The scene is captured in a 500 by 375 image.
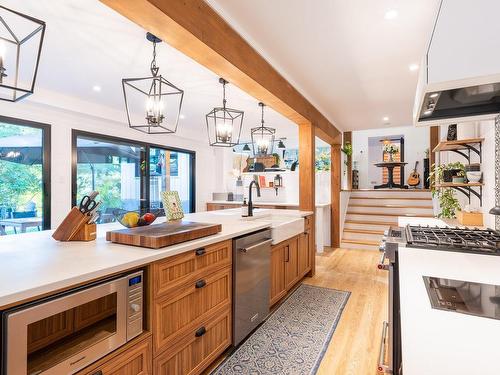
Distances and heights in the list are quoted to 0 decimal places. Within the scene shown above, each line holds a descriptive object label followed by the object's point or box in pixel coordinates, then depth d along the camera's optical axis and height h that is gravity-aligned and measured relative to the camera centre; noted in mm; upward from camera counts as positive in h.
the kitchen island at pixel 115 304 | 998 -539
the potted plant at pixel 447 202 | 3059 -143
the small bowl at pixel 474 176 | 2414 +109
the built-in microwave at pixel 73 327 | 922 -572
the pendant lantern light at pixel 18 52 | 1261 +1367
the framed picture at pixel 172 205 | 2160 -119
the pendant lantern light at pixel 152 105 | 2236 +1378
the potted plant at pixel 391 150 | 9172 +1297
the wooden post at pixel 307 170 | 3980 +267
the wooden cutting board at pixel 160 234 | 1531 -257
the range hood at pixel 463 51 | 1106 +571
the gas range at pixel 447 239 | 1472 -294
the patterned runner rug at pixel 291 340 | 1956 -1224
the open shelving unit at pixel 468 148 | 2510 +393
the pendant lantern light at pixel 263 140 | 3818 +675
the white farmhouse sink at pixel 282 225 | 2725 -373
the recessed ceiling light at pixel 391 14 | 1971 +1237
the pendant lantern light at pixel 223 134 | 2992 +598
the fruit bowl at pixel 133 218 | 1952 -202
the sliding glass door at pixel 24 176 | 3838 +206
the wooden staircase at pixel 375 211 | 5914 -506
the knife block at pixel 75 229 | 1670 -228
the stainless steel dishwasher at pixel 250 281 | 2109 -740
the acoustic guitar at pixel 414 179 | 9141 +322
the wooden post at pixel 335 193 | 5910 -80
